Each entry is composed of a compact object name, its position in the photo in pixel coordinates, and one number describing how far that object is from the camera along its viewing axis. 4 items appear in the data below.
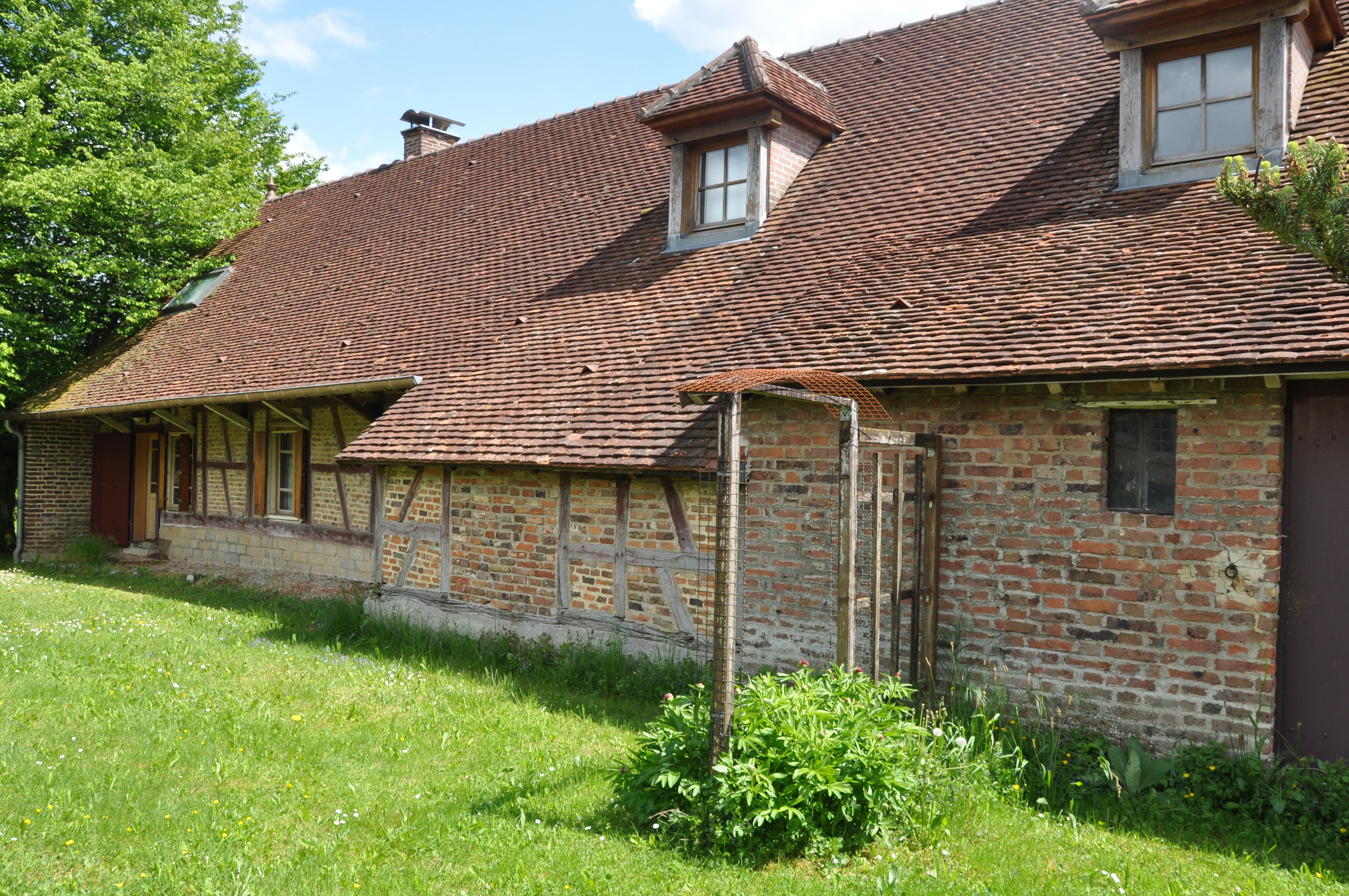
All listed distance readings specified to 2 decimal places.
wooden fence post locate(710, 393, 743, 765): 4.79
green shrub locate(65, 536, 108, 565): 16.55
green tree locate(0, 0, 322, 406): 15.48
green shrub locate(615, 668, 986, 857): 4.57
